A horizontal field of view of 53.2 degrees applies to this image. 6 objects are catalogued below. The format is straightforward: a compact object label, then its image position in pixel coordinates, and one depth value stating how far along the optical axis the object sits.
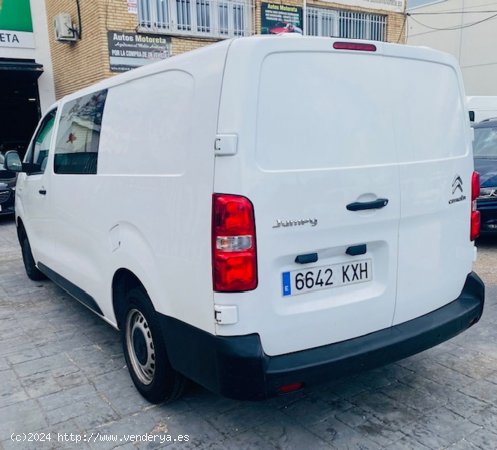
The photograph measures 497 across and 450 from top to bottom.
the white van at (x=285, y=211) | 2.26
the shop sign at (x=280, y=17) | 14.43
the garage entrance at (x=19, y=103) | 14.08
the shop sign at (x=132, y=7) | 12.25
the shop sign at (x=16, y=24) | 13.40
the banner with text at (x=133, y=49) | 12.28
